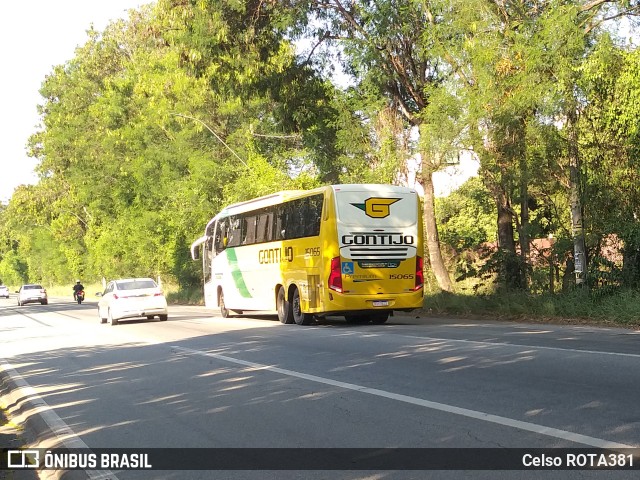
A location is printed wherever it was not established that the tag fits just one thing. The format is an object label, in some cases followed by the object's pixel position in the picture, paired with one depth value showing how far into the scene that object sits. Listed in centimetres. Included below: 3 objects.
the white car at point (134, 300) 2583
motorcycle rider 5262
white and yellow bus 1986
